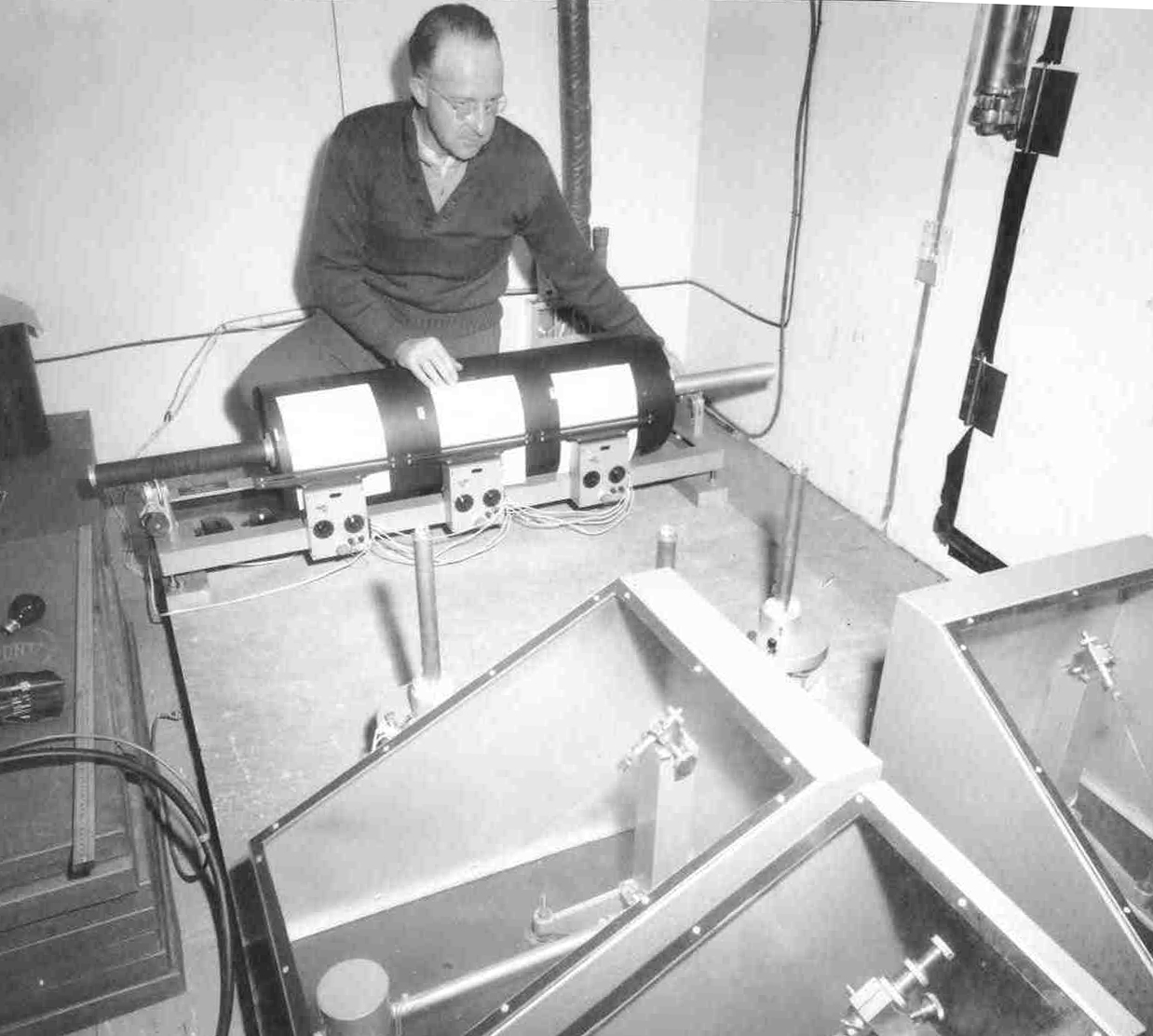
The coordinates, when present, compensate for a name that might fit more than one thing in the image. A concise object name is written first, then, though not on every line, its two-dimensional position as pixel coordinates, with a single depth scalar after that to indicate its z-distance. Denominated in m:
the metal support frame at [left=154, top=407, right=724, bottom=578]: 2.21
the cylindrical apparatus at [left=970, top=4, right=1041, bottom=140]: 1.79
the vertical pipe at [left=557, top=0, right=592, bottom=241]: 2.66
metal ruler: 1.24
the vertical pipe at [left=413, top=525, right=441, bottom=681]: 1.32
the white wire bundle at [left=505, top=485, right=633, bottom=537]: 2.48
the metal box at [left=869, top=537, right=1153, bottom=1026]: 1.10
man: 2.03
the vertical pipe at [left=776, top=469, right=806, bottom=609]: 1.63
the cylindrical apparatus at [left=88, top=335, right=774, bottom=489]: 2.07
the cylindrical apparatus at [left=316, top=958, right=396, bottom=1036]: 0.92
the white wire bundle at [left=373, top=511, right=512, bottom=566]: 2.35
